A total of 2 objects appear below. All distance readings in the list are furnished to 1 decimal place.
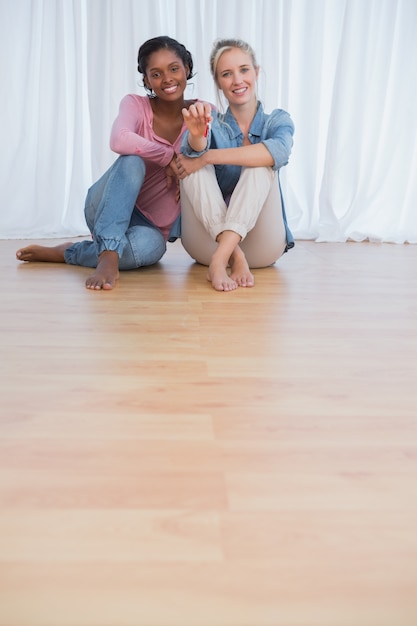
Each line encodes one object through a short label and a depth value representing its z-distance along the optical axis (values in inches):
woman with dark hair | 79.0
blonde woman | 78.0
